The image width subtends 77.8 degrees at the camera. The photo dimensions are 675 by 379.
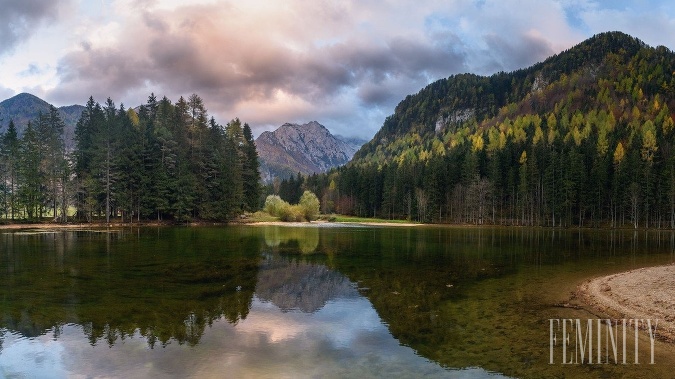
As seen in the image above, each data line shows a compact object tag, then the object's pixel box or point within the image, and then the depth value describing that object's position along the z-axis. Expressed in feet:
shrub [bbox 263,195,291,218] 366.43
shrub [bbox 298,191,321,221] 380.99
